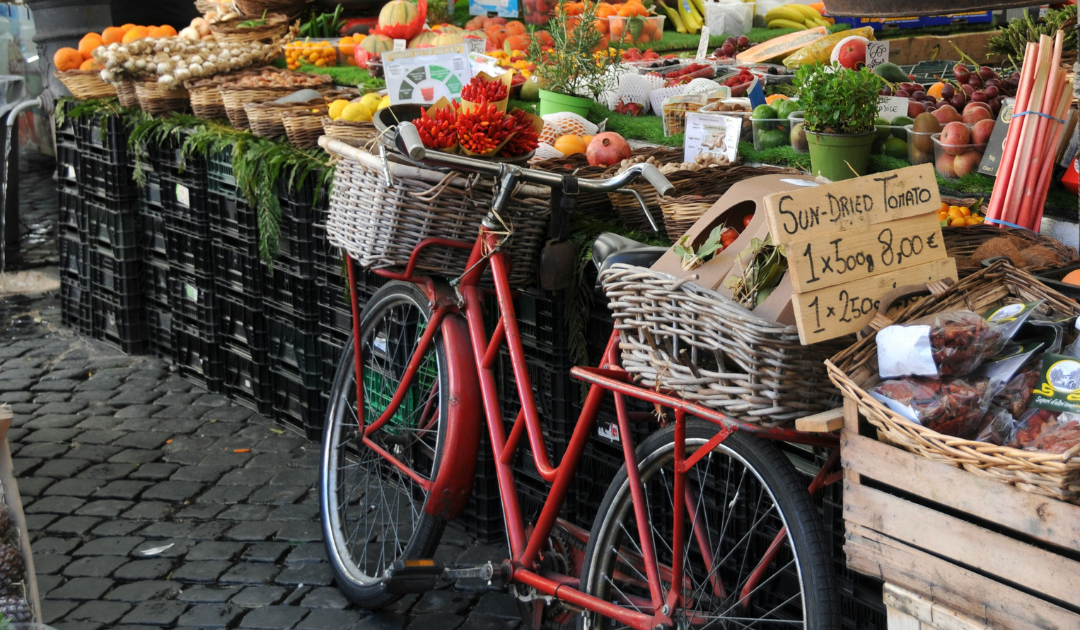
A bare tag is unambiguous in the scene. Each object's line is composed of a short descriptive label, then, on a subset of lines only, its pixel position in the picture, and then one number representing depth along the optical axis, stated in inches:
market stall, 77.2
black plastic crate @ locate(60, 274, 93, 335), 254.7
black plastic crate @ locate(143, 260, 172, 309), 231.3
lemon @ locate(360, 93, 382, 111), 184.0
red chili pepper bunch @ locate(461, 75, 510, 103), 124.1
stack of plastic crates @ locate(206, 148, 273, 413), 197.8
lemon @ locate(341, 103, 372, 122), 180.5
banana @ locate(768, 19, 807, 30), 291.9
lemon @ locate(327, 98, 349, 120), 187.6
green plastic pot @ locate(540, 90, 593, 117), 179.8
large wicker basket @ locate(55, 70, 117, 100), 246.2
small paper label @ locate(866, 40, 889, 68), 176.9
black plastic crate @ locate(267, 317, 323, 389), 186.4
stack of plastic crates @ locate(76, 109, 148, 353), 231.6
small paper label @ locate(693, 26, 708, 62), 225.9
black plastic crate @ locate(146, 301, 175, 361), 233.5
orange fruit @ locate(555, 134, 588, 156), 161.2
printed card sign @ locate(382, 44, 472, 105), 161.2
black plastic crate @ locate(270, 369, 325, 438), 189.3
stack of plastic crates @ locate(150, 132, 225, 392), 210.1
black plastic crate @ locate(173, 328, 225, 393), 215.5
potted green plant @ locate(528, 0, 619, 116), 181.6
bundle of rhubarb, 106.4
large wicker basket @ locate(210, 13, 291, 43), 270.4
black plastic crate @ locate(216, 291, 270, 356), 199.9
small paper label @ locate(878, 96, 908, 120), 140.4
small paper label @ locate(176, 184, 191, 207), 212.3
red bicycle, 88.6
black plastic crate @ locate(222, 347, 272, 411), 202.1
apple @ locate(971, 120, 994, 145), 124.3
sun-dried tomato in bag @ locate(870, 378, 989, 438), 70.2
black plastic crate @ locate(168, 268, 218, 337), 213.3
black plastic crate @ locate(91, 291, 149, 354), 238.7
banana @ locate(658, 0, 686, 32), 303.6
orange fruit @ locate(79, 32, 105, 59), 268.7
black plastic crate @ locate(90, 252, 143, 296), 235.8
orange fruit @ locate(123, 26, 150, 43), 266.2
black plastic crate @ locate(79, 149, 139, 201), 231.0
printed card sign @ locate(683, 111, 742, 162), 147.0
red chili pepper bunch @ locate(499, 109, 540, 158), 124.0
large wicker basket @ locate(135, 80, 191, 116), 226.5
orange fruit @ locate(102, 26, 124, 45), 277.1
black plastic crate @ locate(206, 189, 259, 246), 195.2
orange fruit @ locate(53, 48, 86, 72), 261.0
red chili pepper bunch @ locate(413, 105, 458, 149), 119.2
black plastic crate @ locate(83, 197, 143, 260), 232.2
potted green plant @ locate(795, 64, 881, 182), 124.5
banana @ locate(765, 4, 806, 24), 297.7
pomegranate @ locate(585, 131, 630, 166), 152.1
